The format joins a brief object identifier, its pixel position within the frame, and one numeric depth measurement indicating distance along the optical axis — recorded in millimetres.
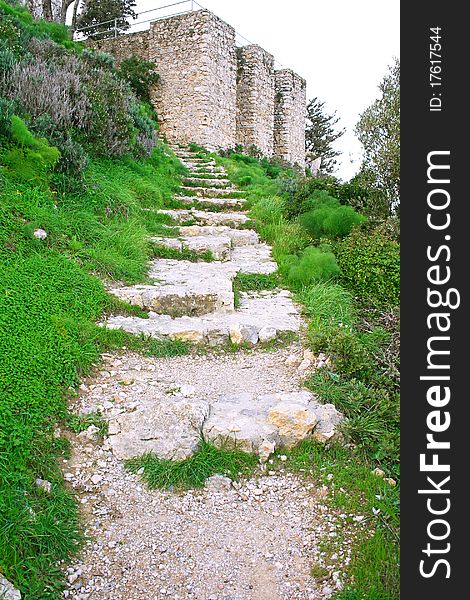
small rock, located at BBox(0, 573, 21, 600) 2180
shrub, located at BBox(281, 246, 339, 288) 6410
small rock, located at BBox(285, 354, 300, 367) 4530
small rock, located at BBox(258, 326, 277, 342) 4997
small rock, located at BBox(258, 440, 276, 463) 3344
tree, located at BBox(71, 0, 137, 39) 23453
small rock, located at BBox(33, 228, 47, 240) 5215
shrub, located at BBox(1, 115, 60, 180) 5879
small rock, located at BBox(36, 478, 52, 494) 2856
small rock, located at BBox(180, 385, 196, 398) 3896
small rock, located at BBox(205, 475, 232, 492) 3123
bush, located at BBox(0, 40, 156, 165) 7098
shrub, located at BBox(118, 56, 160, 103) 16484
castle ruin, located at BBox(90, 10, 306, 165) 16031
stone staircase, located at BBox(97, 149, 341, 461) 3389
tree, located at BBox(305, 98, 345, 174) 29750
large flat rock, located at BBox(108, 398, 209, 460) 3305
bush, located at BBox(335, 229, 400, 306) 6094
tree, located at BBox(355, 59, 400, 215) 9250
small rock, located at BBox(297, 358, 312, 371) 4363
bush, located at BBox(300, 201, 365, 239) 7738
